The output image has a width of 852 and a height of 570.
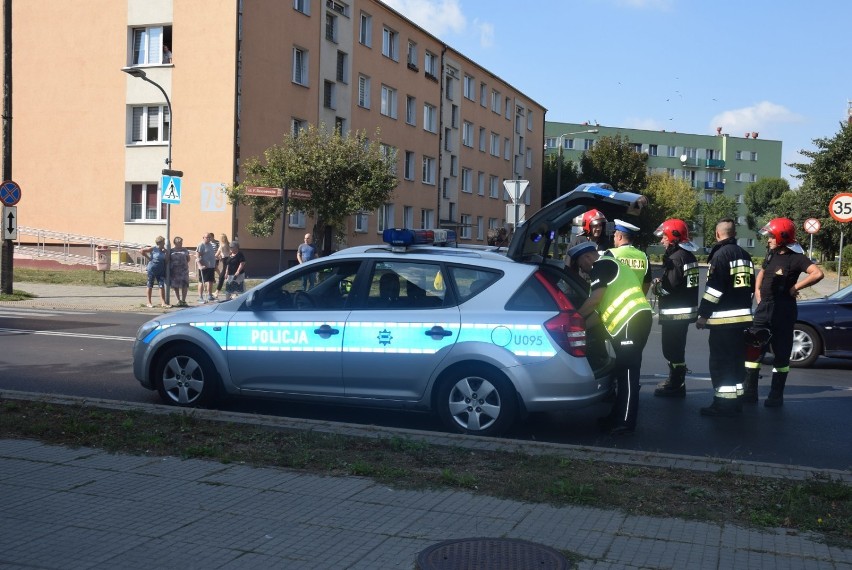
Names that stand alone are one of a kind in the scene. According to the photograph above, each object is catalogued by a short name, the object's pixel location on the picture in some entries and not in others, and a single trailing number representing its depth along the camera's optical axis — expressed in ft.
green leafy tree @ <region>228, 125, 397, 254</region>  94.84
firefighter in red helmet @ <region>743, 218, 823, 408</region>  30.42
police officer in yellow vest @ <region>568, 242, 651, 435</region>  24.67
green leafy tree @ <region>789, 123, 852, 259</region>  107.65
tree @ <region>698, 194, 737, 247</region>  316.09
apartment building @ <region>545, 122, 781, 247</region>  346.95
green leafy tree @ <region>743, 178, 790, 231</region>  329.93
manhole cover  14.01
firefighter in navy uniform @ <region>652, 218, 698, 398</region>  29.66
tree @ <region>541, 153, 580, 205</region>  227.20
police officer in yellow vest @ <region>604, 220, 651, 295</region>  27.35
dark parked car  40.22
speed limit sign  66.08
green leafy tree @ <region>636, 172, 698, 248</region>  222.28
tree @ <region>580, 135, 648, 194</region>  220.84
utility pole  70.95
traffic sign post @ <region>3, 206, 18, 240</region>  71.15
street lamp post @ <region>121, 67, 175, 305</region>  71.31
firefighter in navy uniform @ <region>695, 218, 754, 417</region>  27.86
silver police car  23.54
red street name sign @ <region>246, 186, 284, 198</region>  68.18
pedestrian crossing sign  70.29
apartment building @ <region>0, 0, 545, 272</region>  103.71
